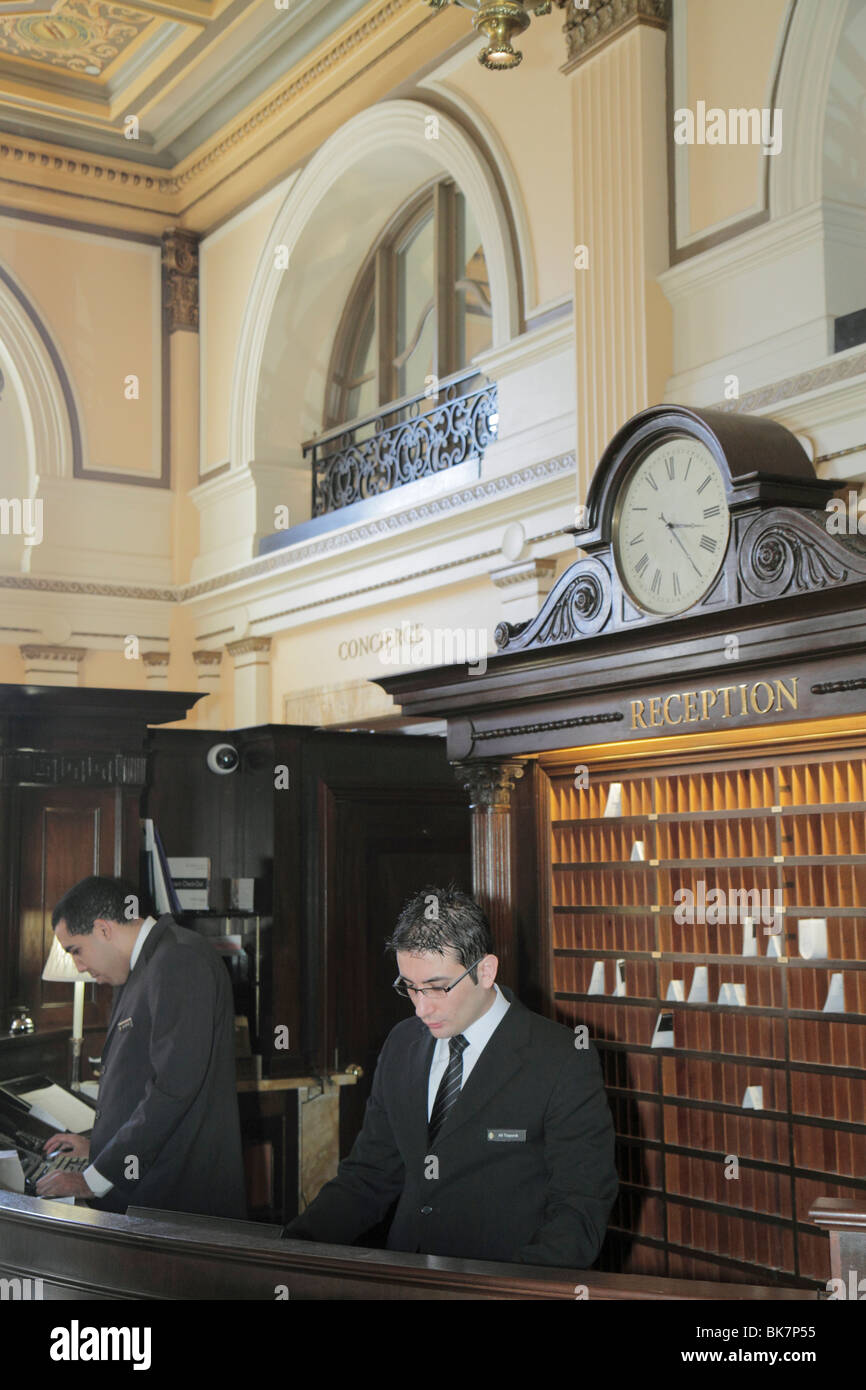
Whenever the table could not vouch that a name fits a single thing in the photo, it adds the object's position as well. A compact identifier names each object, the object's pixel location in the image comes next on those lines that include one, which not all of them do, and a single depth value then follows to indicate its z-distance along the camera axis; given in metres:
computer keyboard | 4.18
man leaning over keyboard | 4.04
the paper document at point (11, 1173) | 3.77
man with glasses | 3.26
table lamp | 6.60
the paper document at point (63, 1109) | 5.02
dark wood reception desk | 2.55
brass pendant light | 4.93
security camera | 7.75
